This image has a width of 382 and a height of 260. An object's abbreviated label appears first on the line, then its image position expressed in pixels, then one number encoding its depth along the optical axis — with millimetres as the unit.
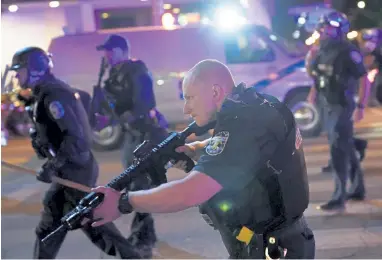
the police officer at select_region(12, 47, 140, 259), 4145
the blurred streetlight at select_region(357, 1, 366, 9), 26083
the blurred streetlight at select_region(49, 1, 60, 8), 15766
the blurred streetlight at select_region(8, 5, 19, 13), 15438
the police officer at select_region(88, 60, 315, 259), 2283
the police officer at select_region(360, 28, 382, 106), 10422
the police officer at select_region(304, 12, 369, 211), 5664
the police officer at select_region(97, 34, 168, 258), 5082
